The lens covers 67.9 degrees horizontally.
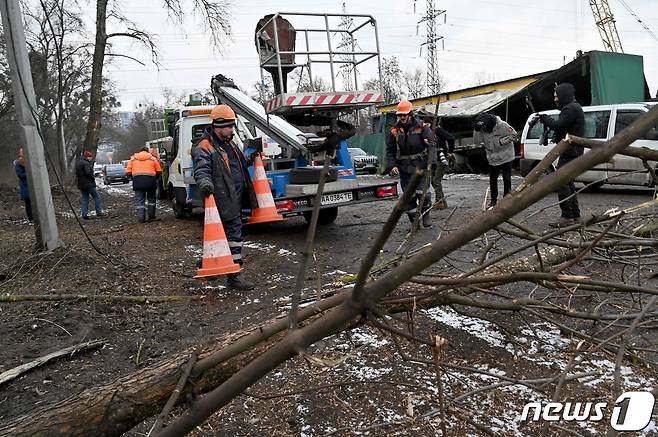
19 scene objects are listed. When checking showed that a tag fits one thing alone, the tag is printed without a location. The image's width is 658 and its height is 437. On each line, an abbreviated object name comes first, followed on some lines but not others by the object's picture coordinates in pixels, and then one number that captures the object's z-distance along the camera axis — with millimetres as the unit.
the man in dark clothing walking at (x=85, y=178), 11359
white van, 9062
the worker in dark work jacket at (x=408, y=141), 7137
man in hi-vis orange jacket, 10188
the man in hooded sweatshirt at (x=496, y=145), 7906
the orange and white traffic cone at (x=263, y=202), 6066
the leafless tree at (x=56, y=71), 22783
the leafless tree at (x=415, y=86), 59469
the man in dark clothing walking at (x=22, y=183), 10878
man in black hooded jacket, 5910
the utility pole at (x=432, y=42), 43825
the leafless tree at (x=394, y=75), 51778
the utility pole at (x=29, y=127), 5852
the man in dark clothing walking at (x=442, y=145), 8383
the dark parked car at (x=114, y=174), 38062
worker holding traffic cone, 4992
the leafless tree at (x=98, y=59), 16172
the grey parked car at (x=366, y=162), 22516
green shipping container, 14086
